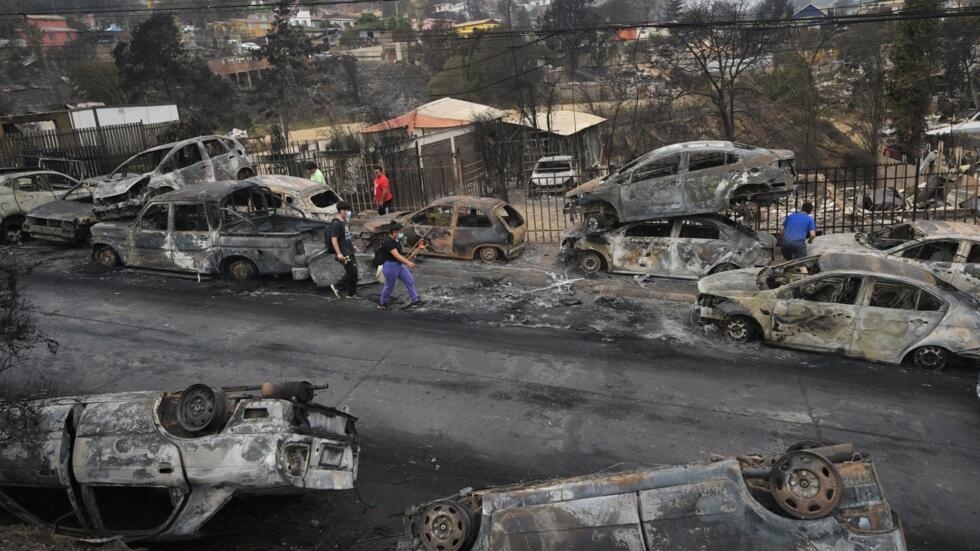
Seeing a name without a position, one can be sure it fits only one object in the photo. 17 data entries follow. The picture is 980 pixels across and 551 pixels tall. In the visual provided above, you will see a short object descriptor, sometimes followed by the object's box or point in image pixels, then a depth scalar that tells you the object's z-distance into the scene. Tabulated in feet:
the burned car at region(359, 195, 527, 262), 44.80
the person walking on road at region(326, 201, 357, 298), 36.86
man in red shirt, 55.11
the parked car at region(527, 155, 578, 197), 73.82
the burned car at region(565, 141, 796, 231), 39.27
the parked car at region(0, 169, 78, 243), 51.24
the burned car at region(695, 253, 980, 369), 28.27
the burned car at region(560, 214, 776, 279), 39.42
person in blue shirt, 40.11
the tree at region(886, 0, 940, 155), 79.36
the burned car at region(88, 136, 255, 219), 47.57
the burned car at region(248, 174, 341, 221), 46.83
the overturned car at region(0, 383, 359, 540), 16.83
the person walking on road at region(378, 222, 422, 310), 36.19
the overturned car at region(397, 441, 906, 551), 13.00
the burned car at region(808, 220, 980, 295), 34.09
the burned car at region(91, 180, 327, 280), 39.32
